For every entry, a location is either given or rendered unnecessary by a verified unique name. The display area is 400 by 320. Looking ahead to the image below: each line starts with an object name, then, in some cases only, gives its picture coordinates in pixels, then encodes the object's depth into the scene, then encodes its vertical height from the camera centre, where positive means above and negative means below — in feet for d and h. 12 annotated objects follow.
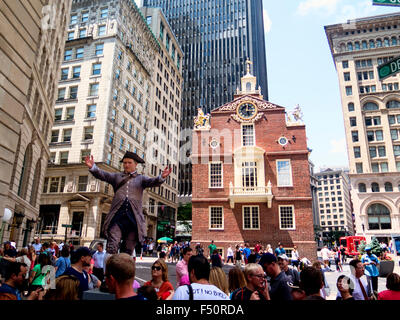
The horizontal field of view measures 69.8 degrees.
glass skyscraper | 336.90 +232.07
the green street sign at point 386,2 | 18.20 +14.71
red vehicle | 138.92 -1.35
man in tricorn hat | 16.66 +1.88
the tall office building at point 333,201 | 476.34 +65.40
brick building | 89.25 +19.51
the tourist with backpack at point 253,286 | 12.78 -1.99
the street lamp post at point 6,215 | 48.70 +3.69
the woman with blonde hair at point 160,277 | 15.29 -2.02
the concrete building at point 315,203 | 349.94 +48.30
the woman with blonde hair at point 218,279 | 14.17 -1.88
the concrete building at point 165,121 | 167.53 +74.26
